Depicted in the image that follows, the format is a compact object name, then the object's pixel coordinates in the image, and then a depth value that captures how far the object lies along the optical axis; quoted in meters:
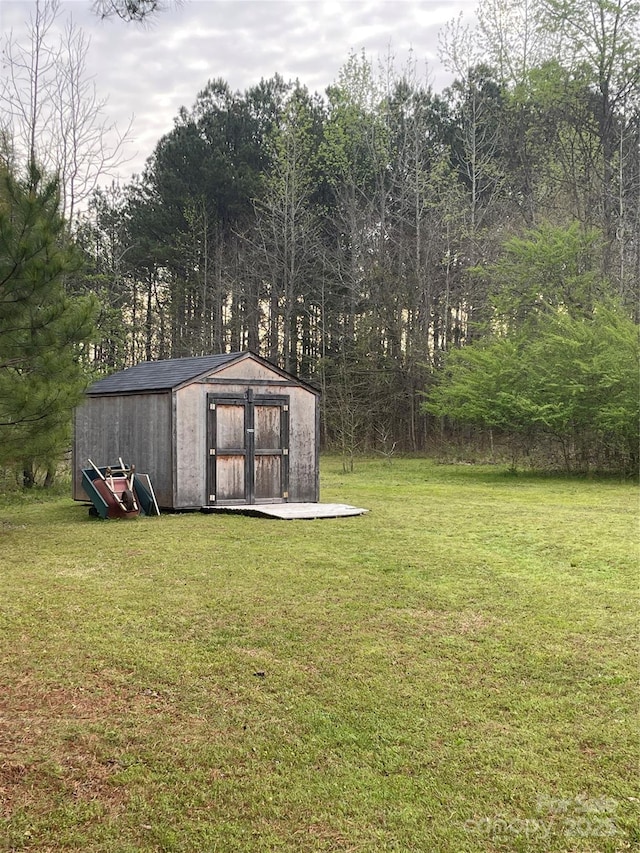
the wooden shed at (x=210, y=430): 10.29
